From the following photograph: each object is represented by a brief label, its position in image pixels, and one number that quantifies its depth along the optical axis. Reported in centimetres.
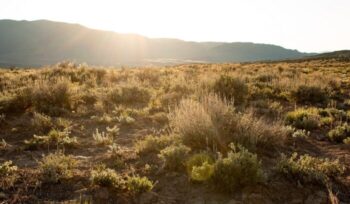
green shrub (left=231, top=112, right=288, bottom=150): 742
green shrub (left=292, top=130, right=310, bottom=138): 900
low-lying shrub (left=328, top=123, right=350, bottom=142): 908
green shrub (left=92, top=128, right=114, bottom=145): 844
